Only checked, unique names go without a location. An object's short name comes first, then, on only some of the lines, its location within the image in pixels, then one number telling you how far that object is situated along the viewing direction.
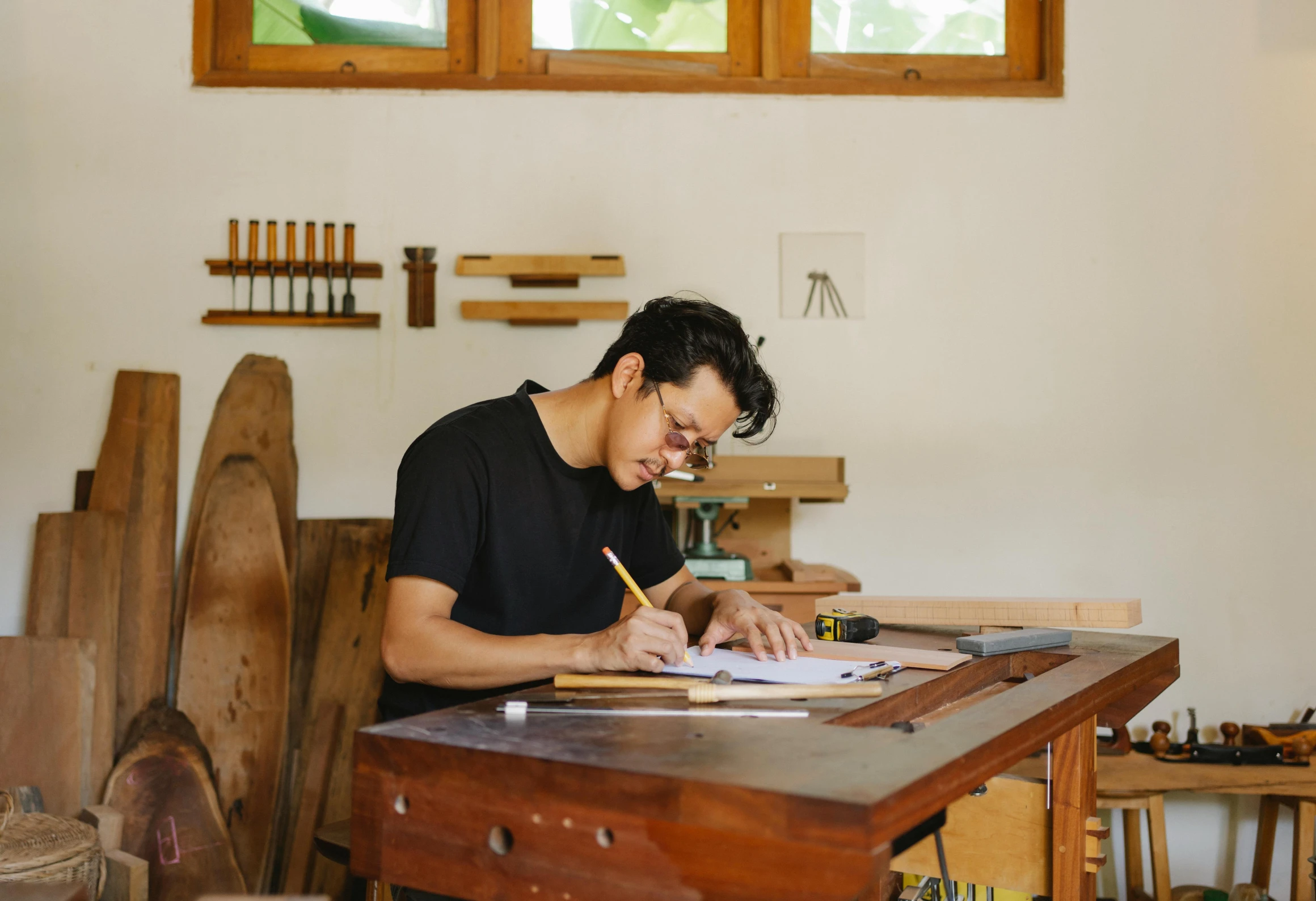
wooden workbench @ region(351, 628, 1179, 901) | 0.91
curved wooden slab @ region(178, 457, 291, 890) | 3.13
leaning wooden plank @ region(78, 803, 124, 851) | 2.71
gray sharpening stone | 1.71
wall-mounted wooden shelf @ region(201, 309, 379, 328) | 3.41
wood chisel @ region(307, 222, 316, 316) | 3.39
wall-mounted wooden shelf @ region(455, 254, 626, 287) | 3.38
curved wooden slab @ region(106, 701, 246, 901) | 3.01
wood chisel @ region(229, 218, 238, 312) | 3.41
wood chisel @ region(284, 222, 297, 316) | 3.41
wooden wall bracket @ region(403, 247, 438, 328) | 3.45
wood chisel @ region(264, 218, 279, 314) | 3.41
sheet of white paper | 1.46
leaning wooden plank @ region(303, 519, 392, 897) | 3.17
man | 1.50
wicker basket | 2.24
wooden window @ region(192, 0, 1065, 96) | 3.52
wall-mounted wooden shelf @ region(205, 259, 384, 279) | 3.43
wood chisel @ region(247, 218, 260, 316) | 3.41
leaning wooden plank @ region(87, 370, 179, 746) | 3.19
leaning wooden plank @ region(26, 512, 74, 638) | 3.19
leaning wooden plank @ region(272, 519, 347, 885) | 3.20
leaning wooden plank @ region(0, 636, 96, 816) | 2.89
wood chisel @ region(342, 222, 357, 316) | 3.41
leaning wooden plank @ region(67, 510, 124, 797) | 3.10
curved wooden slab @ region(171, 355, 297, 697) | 3.33
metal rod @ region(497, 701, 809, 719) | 1.24
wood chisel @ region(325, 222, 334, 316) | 3.42
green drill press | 3.02
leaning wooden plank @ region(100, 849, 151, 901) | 2.57
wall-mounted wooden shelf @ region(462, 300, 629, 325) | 3.38
